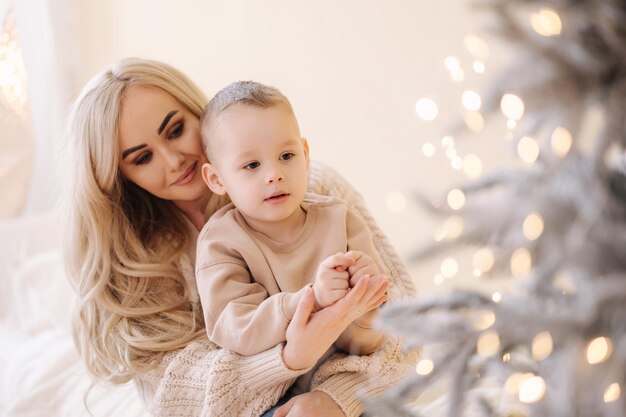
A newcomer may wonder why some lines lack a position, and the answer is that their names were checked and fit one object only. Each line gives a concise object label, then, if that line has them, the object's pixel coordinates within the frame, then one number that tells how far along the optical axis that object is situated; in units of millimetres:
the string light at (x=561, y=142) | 658
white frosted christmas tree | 632
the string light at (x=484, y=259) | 753
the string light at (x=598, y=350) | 667
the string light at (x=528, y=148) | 737
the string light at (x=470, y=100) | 834
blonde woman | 1308
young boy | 1216
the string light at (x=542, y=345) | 708
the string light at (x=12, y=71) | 2586
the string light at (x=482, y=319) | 748
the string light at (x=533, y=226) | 678
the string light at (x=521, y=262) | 721
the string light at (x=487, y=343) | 736
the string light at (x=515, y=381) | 764
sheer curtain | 2619
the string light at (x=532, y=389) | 738
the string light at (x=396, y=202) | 2115
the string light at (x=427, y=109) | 1150
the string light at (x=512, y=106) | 689
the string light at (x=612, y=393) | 677
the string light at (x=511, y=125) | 1128
